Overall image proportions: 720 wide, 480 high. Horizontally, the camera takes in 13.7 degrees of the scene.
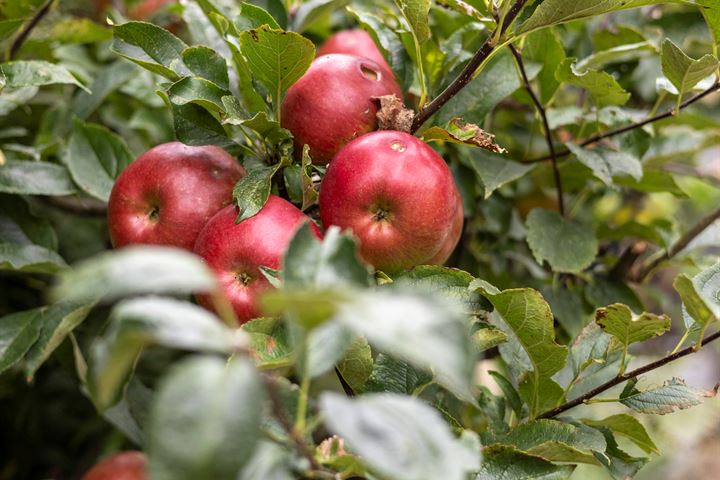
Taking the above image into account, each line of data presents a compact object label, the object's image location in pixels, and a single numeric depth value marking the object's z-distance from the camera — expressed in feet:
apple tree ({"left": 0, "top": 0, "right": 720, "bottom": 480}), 4.30
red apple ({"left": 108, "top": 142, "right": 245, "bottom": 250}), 4.95
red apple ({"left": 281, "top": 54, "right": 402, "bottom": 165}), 4.96
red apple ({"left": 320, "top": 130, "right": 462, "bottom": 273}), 4.83
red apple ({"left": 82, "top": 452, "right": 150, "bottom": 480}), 5.24
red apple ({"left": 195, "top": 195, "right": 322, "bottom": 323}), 4.83
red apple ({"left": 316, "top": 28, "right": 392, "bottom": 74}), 5.34
